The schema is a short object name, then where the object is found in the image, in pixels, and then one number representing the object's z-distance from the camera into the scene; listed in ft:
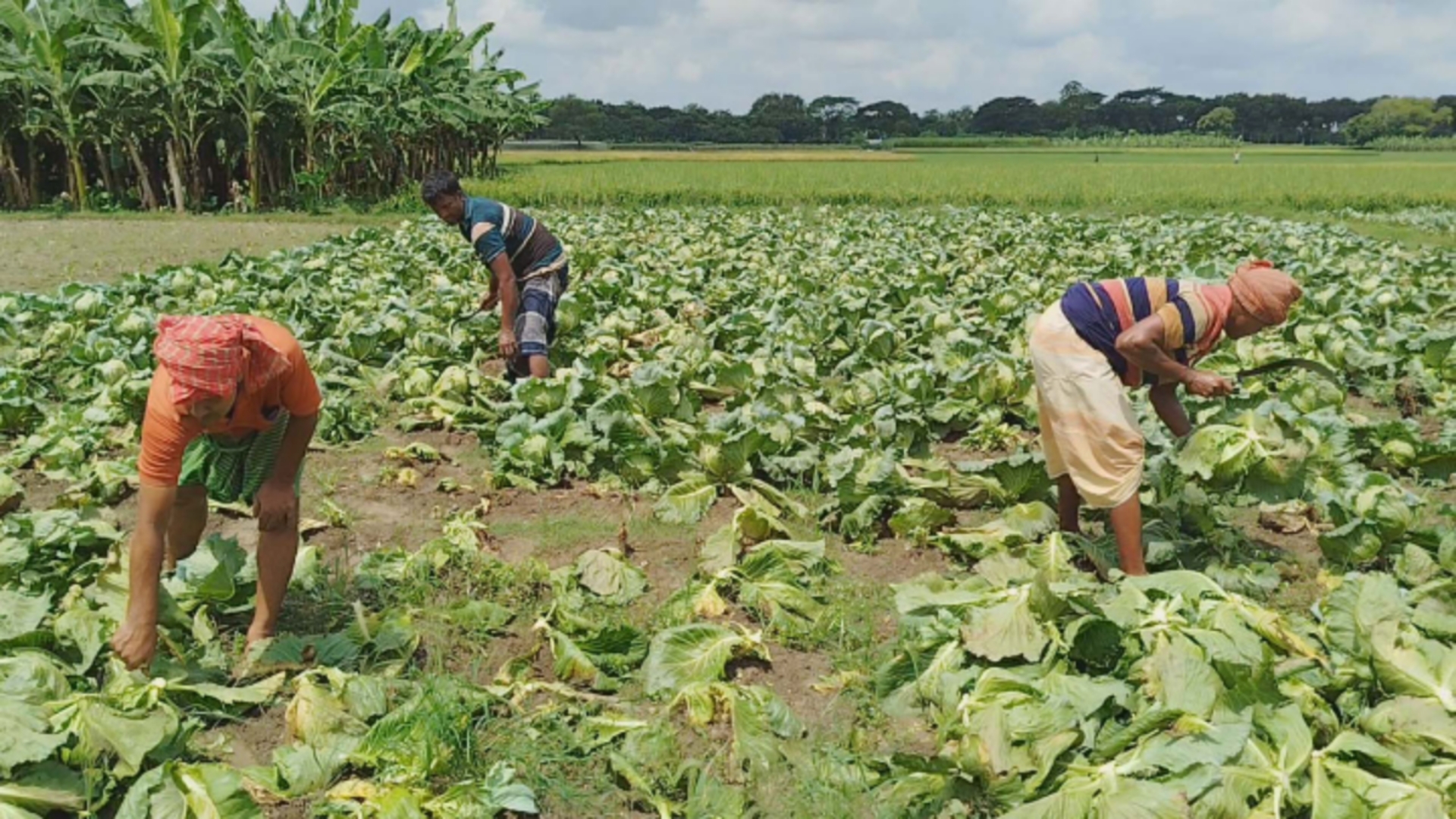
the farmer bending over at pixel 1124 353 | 13.43
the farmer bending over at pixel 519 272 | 22.00
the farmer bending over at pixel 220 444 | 10.27
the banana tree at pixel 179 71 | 59.67
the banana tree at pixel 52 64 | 60.18
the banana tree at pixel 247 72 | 62.64
